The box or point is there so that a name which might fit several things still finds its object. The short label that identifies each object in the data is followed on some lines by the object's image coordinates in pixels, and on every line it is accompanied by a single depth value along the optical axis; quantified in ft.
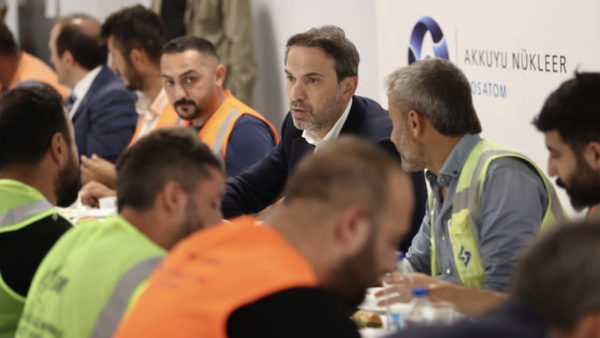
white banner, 24.95
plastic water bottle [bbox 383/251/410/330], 17.03
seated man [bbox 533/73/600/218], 17.60
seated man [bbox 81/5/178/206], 35.49
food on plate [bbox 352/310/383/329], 17.34
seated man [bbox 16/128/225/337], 13.94
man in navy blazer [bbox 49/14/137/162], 37.82
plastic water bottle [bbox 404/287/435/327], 16.36
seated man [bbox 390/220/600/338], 8.09
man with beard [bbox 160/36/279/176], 30.08
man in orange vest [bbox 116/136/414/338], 10.47
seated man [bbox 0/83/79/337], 17.91
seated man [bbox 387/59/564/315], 18.72
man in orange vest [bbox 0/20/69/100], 47.23
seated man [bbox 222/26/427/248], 25.80
